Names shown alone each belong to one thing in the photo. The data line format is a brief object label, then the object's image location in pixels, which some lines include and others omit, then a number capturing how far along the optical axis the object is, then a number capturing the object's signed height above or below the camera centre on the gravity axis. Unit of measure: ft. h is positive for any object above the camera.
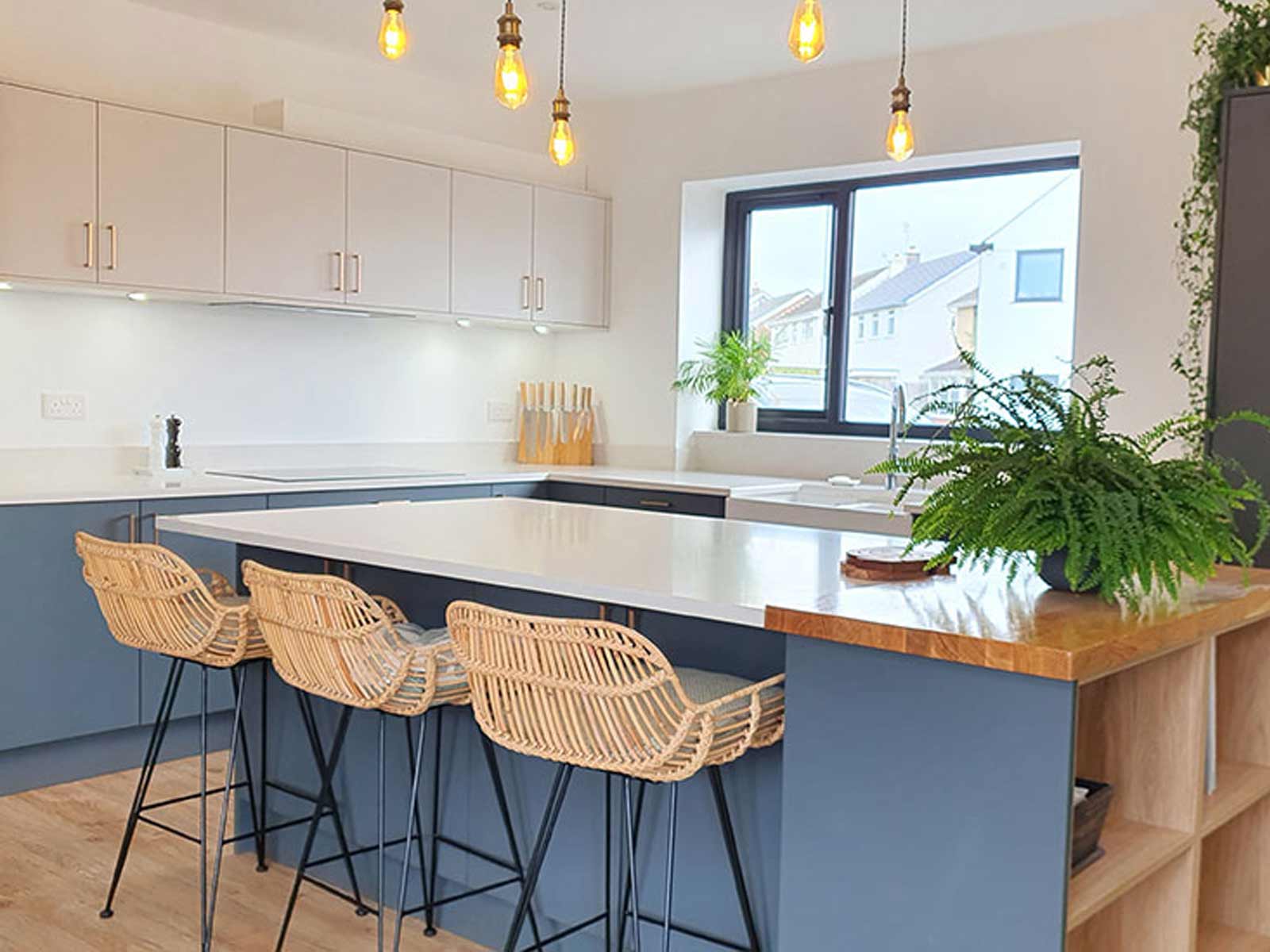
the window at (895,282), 16.26 +1.91
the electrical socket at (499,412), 19.53 -0.04
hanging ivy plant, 9.58 +2.68
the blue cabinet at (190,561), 13.61 -1.77
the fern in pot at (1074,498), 5.98 -0.35
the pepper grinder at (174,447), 15.25 -0.56
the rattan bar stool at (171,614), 9.18 -1.58
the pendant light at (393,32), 9.36 +2.75
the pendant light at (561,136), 10.70 +2.33
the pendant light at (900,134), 10.68 +2.48
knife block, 19.65 -0.35
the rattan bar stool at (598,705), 6.68 -1.60
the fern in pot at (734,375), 18.63 +0.58
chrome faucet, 16.07 -0.01
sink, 14.52 -1.07
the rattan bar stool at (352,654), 8.05 -1.60
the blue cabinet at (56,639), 12.61 -2.44
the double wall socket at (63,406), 14.64 -0.10
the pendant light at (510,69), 8.84 +2.47
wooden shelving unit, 6.34 -1.97
